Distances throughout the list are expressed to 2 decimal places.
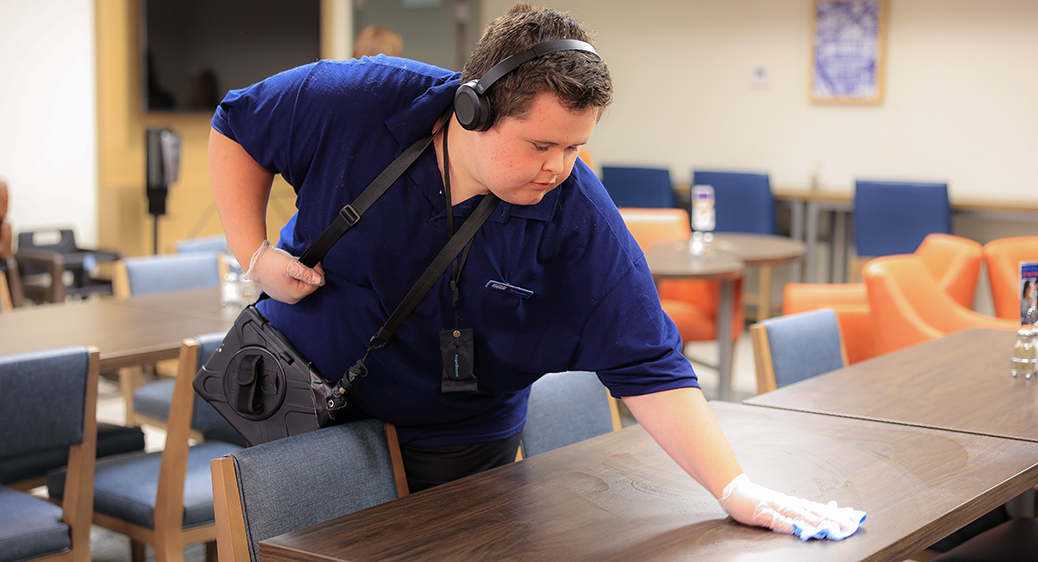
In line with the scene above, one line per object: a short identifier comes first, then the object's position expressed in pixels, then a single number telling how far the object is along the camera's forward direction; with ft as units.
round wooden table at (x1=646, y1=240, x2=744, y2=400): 13.04
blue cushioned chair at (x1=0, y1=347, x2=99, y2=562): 6.86
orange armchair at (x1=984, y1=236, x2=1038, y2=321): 14.30
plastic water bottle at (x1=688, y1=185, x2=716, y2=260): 14.90
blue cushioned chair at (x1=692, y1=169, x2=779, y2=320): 21.50
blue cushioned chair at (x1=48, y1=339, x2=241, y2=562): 7.55
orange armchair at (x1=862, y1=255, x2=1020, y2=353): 11.16
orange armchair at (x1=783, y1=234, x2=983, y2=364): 12.42
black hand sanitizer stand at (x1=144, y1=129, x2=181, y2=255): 18.80
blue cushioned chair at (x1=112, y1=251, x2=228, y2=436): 10.51
